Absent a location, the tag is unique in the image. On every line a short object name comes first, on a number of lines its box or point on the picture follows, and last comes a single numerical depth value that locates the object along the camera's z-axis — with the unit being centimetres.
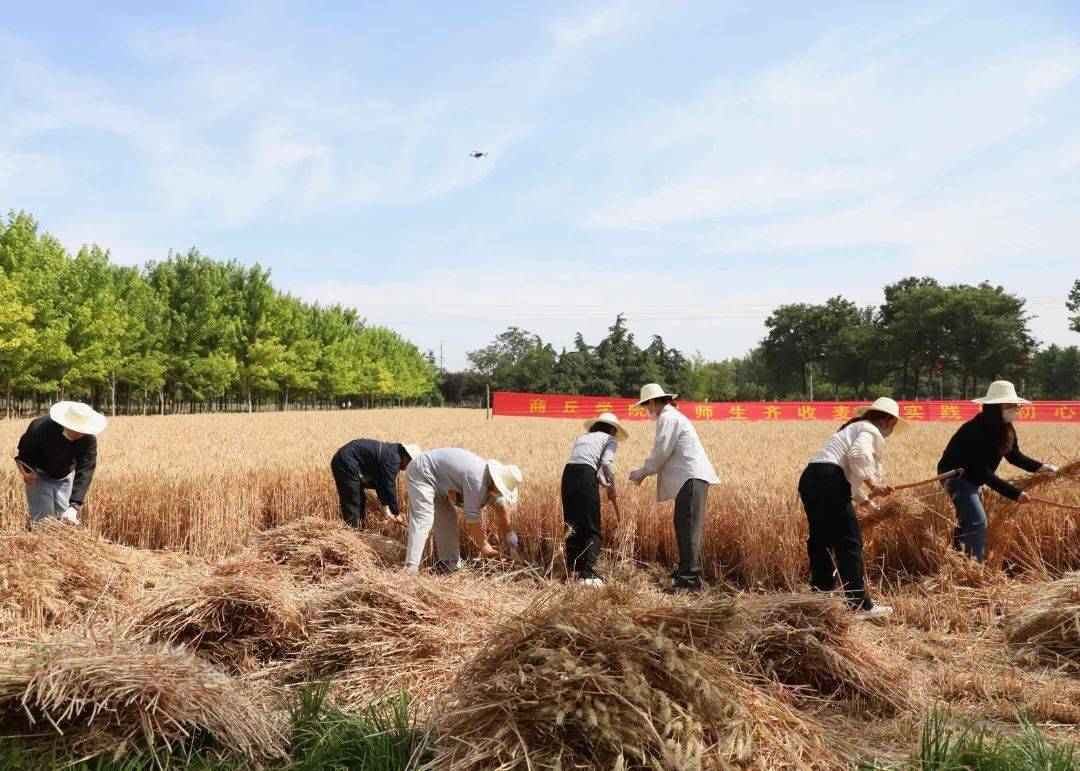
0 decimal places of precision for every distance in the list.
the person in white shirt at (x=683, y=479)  599
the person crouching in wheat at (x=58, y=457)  612
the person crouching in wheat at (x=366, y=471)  706
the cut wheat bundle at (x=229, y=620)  404
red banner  3550
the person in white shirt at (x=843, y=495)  545
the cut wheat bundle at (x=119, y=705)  260
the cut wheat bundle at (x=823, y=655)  360
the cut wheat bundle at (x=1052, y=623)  460
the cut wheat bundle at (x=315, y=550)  585
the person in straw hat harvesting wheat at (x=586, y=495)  634
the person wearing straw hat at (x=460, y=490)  606
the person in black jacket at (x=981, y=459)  621
